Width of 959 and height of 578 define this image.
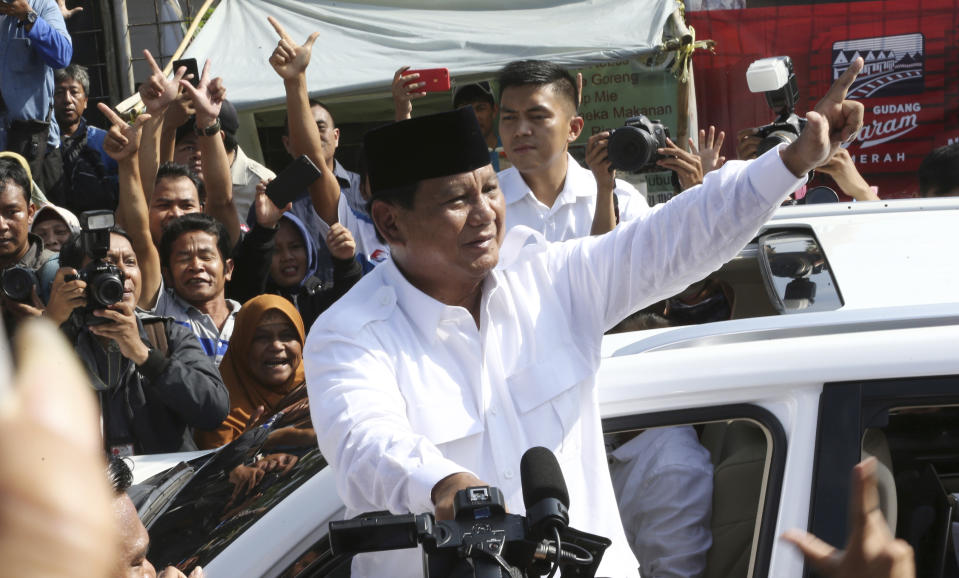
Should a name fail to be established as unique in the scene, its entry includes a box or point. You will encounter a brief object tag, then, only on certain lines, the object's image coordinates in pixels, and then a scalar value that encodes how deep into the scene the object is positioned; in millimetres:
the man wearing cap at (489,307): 2086
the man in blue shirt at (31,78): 6098
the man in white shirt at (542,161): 4105
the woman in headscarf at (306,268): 4512
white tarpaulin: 7262
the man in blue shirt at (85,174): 6008
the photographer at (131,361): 3584
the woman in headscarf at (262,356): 3910
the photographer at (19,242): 4020
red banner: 7887
